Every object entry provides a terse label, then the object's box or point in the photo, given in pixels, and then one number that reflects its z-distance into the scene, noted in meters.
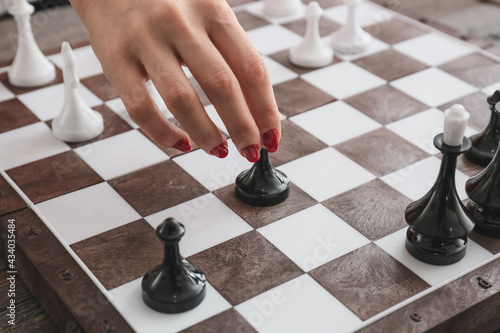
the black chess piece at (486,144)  0.62
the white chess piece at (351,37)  0.78
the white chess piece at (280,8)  0.85
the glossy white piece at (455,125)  0.51
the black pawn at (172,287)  0.50
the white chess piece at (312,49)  0.76
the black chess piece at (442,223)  0.53
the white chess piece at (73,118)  0.66
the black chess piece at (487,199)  0.55
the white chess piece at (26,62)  0.74
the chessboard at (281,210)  0.51
